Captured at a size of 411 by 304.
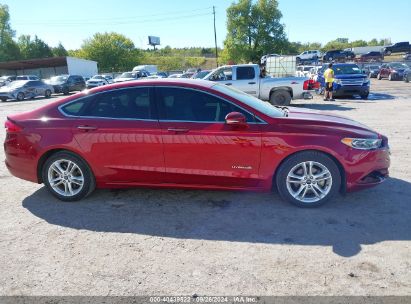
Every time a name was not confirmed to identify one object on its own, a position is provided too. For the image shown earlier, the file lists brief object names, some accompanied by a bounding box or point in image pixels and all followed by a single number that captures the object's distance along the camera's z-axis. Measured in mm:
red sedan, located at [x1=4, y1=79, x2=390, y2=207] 4090
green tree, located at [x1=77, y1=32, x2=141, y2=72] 69312
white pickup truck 14031
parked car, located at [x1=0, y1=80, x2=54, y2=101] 24422
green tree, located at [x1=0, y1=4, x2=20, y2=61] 67300
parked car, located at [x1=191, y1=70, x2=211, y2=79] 19742
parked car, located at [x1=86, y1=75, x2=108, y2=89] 31494
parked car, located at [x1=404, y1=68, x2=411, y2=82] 26631
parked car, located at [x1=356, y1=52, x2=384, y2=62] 50500
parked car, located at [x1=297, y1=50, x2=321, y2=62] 52925
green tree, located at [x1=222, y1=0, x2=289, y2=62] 53688
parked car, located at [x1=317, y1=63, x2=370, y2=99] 16781
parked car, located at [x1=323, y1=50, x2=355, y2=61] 49500
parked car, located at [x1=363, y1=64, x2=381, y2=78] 34362
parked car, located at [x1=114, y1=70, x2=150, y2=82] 30734
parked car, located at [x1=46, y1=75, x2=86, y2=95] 29938
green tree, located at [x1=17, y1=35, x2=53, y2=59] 69625
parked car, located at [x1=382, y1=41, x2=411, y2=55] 56156
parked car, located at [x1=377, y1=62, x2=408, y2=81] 28481
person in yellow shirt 16125
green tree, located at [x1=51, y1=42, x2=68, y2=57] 74688
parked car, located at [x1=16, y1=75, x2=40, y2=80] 38312
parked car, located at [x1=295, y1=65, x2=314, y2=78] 30266
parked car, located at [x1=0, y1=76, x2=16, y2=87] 33988
